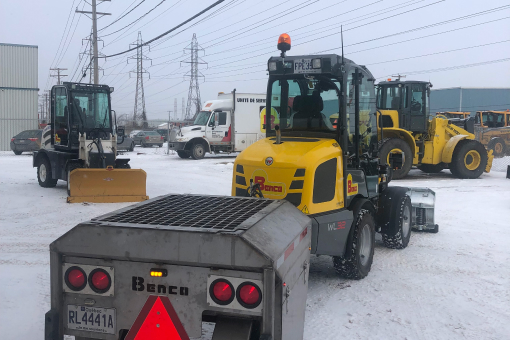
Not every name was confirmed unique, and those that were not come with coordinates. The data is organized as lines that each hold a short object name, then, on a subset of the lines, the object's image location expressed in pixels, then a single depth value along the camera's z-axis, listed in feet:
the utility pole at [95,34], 94.07
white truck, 82.28
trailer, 9.30
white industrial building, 131.90
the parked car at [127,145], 105.19
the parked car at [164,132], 162.63
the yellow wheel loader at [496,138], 84.07
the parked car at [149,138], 126.72
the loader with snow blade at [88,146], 39.04
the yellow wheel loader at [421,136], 52.29
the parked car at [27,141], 94.32
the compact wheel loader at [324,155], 17.90
